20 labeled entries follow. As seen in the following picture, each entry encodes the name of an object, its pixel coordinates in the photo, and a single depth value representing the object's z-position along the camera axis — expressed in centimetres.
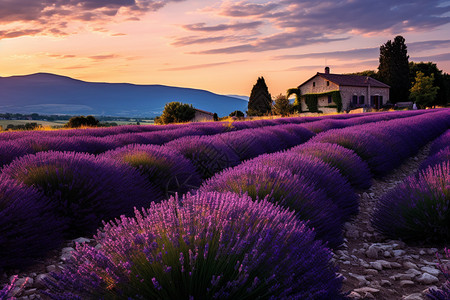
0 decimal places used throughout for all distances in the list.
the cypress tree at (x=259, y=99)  4709
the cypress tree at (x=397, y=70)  5206
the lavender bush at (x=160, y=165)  457
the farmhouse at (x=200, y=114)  3936
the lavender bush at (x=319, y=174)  377
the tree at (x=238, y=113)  3552
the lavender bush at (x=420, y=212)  357
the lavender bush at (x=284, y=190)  287
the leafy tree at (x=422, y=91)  5156
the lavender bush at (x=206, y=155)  571
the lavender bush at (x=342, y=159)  521
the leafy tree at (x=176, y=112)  3450
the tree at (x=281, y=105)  3206
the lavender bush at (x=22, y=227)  260
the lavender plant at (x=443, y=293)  186
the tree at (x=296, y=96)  4988
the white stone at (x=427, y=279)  277
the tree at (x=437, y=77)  5742
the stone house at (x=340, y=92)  4547
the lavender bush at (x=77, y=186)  335
